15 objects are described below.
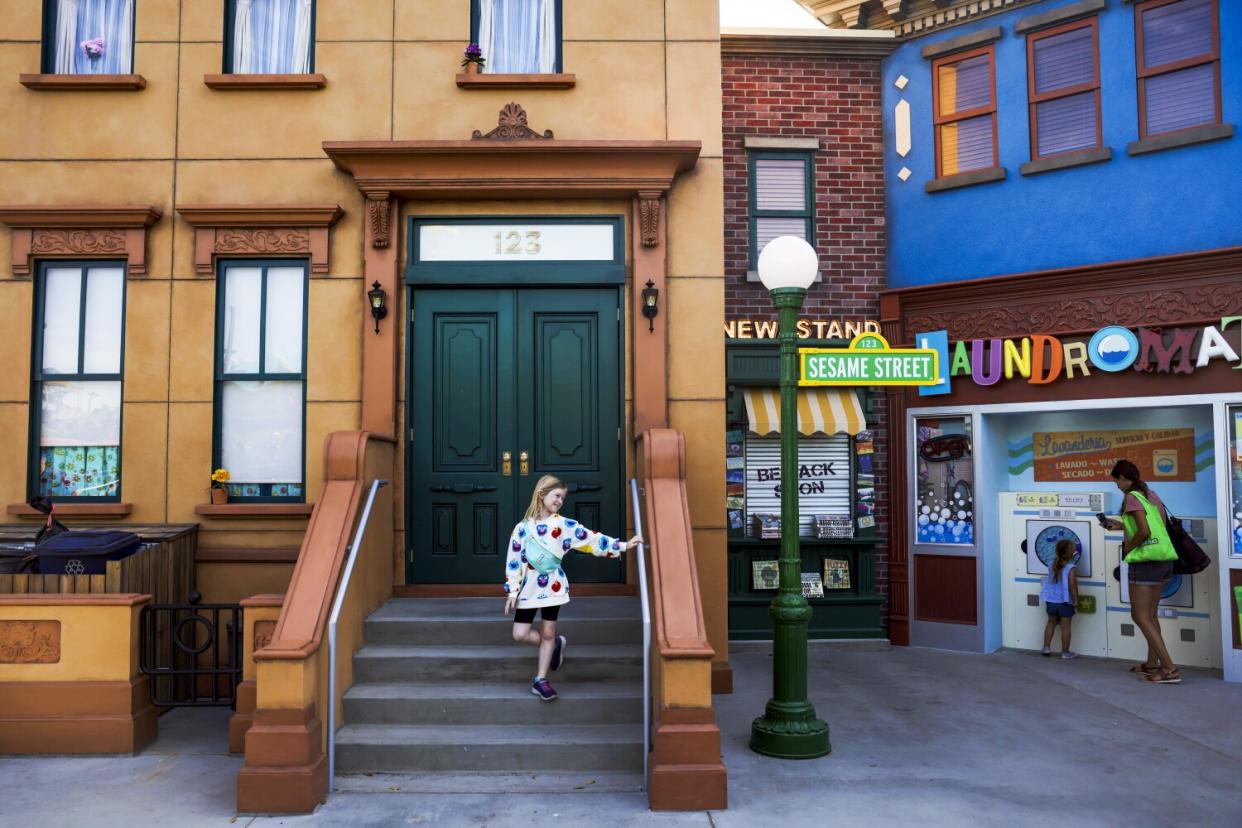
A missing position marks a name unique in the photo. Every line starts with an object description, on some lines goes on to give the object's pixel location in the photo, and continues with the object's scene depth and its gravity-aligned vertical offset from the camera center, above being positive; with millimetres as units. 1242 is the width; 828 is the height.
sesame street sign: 6652 +672
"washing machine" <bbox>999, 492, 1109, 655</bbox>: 10484 -1054
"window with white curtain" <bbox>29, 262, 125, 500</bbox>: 8289 +702
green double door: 8078 +362
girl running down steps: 6504 -680
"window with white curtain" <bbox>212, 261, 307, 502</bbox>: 8258 +704
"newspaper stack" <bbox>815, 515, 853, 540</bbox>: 11273 -742
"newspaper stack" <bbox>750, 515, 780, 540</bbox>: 11266 -747
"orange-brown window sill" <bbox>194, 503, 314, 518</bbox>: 8023 -392
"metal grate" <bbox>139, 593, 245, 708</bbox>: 6912 -1440
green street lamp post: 6699 -905
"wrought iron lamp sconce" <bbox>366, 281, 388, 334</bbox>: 7961 +1318
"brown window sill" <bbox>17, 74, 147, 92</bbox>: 8297 +3236
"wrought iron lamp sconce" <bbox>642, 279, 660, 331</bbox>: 8016 +1318
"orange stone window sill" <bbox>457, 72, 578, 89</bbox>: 8281 +3249
